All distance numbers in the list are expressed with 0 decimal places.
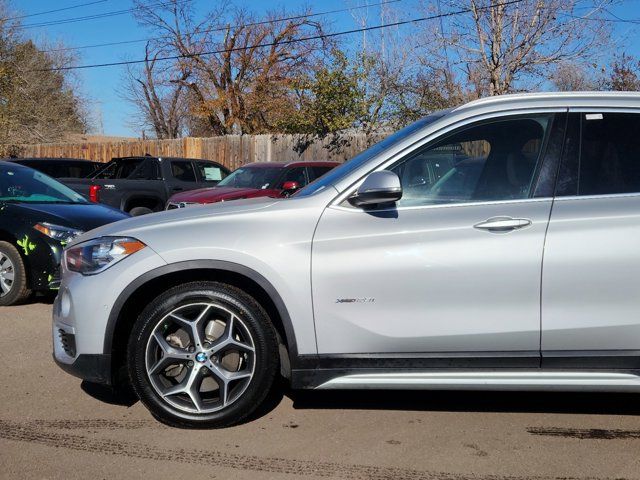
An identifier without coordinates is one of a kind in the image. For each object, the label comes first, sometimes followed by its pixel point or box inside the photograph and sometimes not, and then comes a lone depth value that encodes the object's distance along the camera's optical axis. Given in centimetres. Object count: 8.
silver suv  381
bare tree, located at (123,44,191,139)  3772
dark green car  732
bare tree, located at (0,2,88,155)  3431
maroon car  1225
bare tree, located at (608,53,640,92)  1891
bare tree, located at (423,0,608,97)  1877
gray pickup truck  1453
